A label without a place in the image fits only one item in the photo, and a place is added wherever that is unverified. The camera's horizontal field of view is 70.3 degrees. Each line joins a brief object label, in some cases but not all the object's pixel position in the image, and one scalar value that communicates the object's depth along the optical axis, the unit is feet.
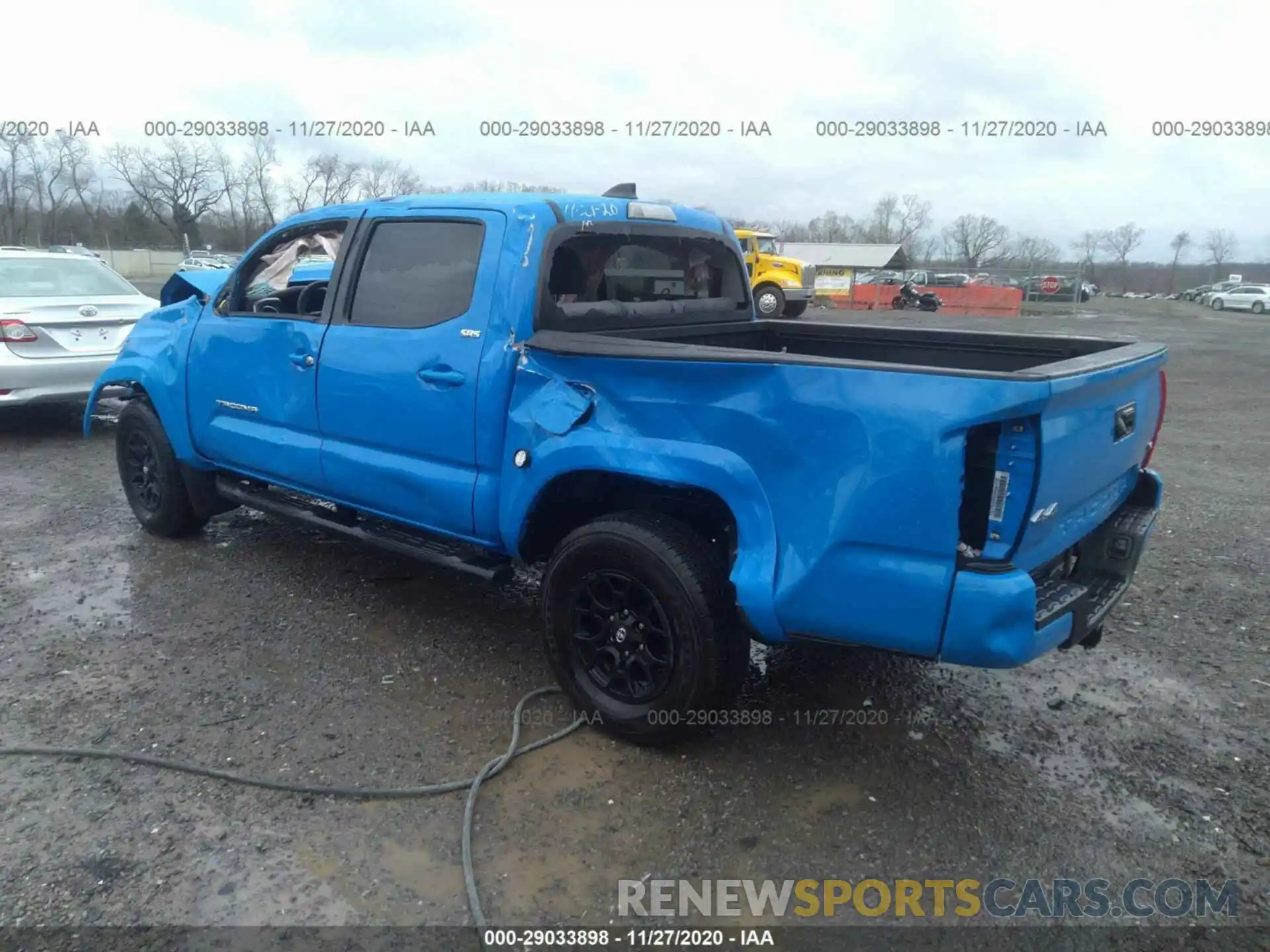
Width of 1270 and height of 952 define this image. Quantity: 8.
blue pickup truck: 8.54
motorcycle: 116.98
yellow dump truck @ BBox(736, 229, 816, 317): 77.30
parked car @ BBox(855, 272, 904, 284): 132.72
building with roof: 153.07
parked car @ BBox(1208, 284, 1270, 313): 139.23
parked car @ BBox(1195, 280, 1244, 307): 154.64
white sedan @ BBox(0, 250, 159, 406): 24.98
